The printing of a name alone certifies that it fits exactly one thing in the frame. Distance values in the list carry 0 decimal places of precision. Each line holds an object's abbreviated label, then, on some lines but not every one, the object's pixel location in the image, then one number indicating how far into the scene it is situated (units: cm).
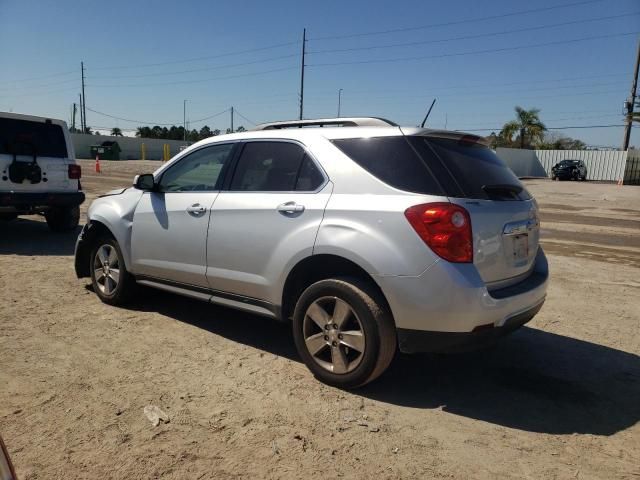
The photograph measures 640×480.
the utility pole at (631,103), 4341
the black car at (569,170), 4050
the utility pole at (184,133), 8669
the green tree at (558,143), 6103
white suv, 803
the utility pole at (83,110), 7656
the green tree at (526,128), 5684
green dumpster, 4675
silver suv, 314
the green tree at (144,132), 8701
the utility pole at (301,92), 4805
